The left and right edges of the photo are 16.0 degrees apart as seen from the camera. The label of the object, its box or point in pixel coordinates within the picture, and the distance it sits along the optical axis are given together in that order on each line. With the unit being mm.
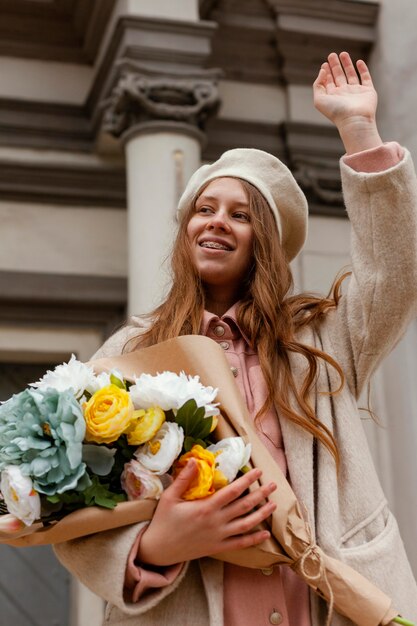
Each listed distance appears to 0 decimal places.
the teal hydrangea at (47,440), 1941
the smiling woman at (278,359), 2010
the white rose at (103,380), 2044
